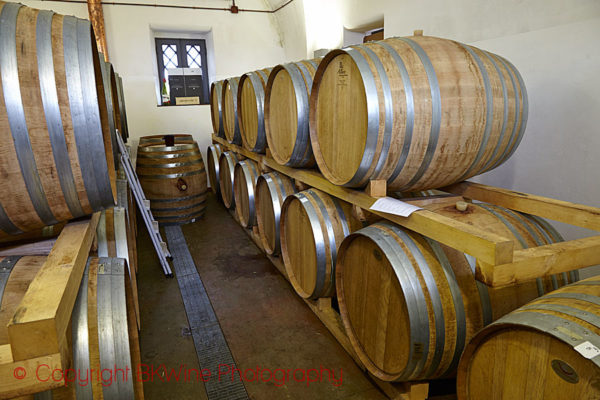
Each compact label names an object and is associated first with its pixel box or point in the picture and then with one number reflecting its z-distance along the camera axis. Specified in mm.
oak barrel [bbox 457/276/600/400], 969
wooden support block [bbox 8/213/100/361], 815
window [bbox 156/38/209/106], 7074
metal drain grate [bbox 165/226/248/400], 2215
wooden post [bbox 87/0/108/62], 5844
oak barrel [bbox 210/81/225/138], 5266
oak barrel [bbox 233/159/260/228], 4086
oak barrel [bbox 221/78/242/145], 4359
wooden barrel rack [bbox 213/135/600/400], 1336
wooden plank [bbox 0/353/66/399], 812
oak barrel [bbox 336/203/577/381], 1625
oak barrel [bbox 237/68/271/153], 3471
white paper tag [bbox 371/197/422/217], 1732
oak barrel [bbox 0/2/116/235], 1154
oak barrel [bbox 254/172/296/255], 3311
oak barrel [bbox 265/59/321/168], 2627
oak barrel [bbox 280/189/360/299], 2457
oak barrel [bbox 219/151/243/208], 4906
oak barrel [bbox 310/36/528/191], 1706
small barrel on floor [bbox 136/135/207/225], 4852
